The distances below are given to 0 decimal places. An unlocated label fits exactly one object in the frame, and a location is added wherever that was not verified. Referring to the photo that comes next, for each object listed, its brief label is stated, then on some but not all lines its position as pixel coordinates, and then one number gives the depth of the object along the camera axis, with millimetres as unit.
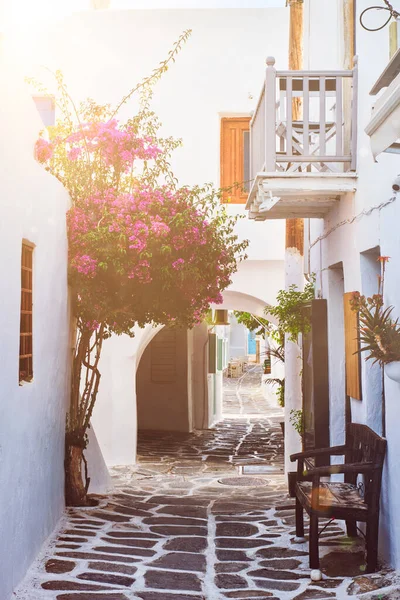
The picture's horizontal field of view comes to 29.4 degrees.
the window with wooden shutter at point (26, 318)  6797
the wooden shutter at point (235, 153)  13211
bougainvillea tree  8398
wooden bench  6199
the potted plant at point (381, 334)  5855
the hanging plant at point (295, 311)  10688
